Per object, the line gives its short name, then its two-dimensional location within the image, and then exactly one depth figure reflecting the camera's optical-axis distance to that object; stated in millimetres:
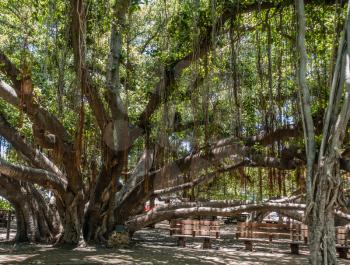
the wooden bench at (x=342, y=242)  8031
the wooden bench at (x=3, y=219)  14934
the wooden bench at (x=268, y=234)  8641
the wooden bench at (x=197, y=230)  9350
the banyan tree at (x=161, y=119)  3881
